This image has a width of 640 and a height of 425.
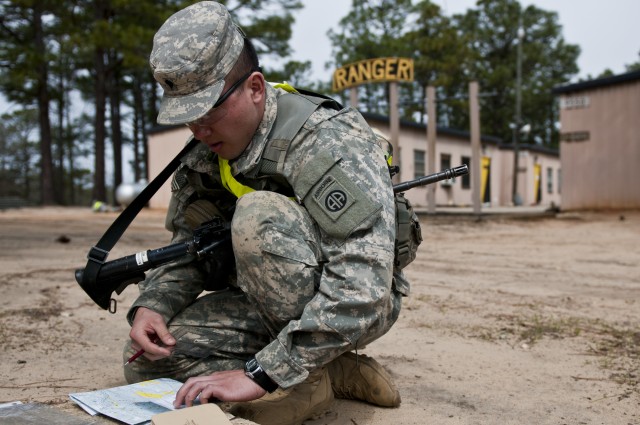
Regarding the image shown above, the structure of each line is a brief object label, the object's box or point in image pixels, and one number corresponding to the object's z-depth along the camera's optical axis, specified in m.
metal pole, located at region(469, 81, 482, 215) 9.84
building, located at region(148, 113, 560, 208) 16.95
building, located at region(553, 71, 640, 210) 10.17
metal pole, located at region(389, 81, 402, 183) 10.34
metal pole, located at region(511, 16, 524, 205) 21.12
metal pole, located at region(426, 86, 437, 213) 10.34
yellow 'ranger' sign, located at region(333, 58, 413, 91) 10.41
